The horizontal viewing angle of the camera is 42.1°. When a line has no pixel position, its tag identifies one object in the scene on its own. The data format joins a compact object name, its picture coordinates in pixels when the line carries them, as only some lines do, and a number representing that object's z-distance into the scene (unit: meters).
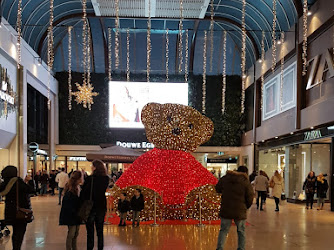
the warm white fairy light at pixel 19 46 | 15.31
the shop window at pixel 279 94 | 16.69
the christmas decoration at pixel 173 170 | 9.87
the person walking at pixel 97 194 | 6.02
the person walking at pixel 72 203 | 6.03
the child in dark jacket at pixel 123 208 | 9.31
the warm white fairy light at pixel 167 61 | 25.72
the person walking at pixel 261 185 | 14.09
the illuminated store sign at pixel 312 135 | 14.41
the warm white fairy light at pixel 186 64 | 25.07
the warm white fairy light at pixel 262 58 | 20.45
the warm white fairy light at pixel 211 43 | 23.46
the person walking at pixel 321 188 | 14.25
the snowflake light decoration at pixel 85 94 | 25.44
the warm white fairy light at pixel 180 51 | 24.95
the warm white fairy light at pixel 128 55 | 25.14
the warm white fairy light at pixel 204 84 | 24.83
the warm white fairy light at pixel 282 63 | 17.53
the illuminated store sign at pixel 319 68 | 13.24
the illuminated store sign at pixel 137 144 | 26.11
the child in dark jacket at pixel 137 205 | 9.35
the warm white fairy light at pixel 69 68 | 25.01
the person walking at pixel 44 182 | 19.79
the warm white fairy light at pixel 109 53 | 24.57
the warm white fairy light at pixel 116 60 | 24.63
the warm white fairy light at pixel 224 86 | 25.27
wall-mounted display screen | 25.58
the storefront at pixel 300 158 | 16.35
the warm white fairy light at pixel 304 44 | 14.02
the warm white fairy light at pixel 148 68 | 25.56
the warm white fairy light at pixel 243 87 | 23.63
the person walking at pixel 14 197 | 5.82
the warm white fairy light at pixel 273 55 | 18.31
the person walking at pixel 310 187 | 14.42
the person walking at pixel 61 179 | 15.62
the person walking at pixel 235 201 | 5.93
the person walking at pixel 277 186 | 13.55
